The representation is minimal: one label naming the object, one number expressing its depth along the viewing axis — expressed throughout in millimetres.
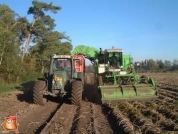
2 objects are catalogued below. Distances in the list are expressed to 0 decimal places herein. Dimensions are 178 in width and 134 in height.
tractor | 13094
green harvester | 13445
